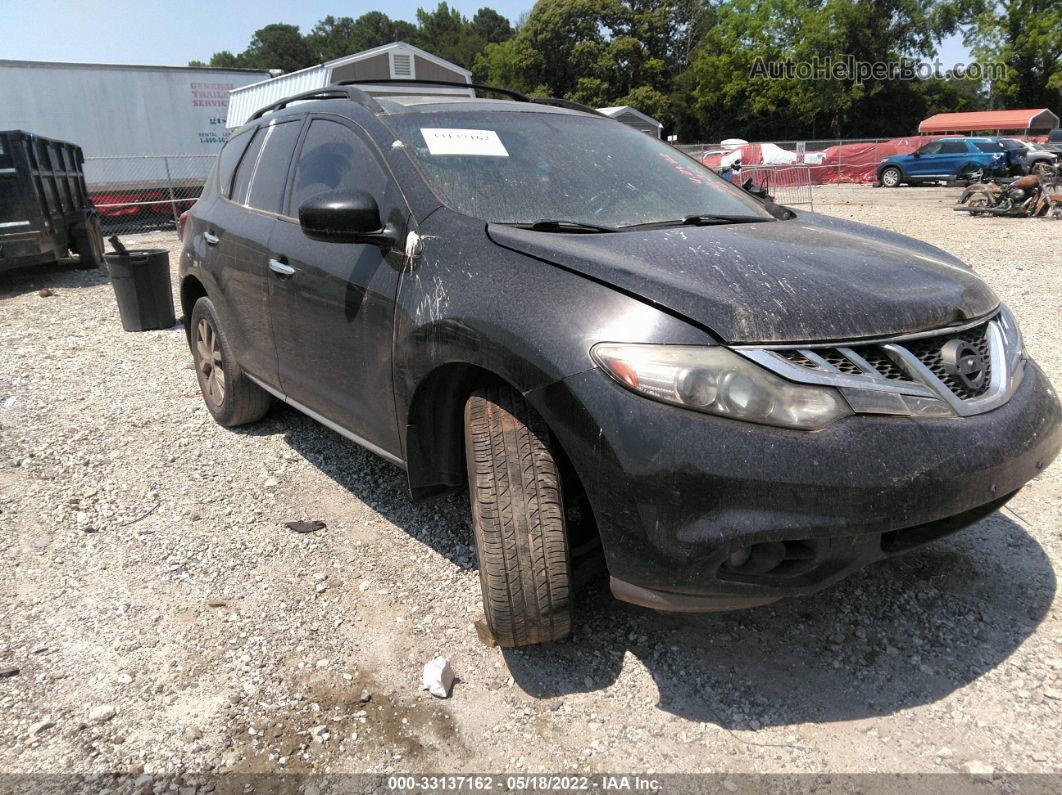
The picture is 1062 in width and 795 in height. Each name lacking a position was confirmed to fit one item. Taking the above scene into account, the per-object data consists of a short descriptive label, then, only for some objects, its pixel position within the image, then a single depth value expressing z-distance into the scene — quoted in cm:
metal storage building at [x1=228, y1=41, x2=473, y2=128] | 1834
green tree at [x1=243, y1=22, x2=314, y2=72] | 9638
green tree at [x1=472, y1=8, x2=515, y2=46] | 9619
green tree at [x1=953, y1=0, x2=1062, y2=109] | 4853
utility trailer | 930
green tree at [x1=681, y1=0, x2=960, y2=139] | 5034
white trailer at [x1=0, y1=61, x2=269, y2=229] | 1702
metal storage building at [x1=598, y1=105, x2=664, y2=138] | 3384
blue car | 2502
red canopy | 4228
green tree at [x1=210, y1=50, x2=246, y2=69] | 10173
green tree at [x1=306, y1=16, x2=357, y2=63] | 9846
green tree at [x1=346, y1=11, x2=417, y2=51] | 9381
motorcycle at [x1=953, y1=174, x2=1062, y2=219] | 1544
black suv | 193
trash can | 725
